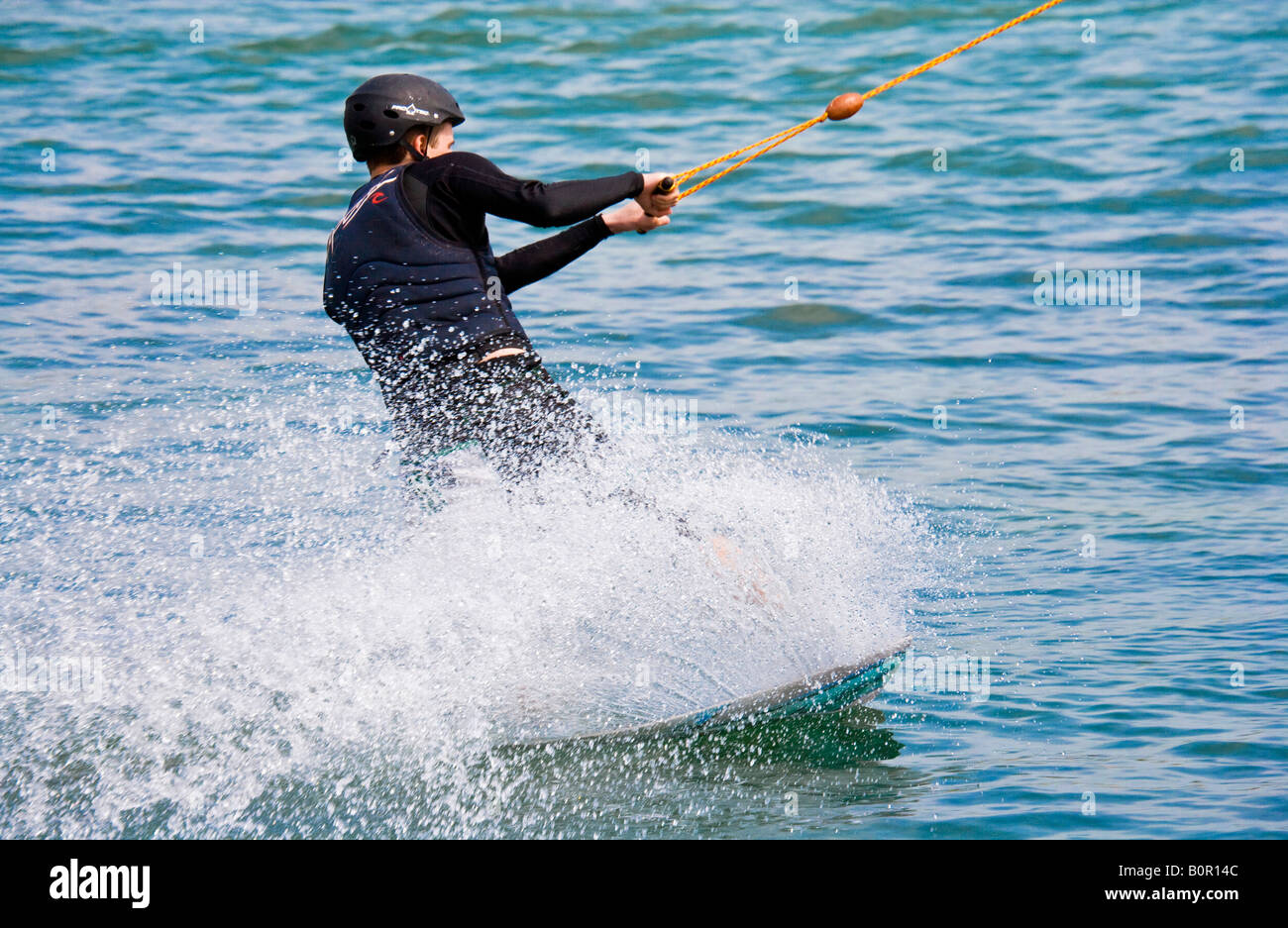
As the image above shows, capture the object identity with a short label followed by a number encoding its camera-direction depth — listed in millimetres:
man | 9687
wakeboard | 9914
